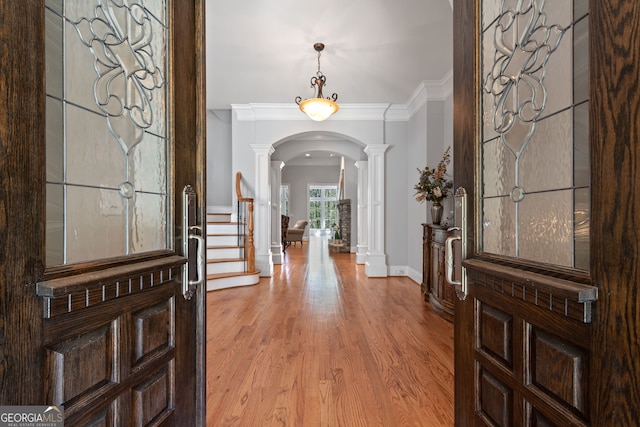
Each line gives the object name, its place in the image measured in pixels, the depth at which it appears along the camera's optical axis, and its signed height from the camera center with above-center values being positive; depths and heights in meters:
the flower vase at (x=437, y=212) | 3.39 +0.04
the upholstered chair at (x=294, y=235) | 9.41 -0.62
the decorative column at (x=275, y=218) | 6.17 -0.05
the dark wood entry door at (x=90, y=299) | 0.55 -0.20
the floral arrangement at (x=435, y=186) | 3.35 +0.36
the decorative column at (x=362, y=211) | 6.22 +0.09
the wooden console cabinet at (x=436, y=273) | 2.92 -0.64
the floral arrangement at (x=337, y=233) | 9.58 -0.57
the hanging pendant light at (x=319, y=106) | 3.44 +1.32
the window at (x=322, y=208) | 13.96 +0.35
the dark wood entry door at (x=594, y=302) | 0.56 -0.21
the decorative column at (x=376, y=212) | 4.89 +0.06
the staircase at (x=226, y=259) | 4.13 -0.65
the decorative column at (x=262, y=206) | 4.93 +0.17
